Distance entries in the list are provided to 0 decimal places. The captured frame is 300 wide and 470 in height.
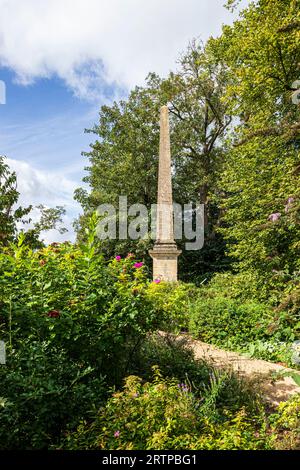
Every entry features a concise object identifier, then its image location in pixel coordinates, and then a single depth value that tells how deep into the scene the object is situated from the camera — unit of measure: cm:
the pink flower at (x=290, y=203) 439
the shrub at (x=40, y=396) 292
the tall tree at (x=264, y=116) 931
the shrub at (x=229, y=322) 786
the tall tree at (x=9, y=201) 788
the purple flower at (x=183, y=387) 387
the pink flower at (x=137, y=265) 468
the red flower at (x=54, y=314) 342
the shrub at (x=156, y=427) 293
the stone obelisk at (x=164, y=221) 1230
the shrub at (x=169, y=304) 438
